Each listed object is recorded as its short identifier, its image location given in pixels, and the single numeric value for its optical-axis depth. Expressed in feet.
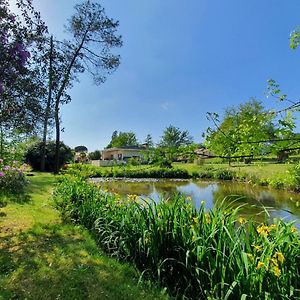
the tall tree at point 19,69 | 12.68
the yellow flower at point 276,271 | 6.57
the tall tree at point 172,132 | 177.08
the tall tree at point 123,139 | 197.47
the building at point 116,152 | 149.67
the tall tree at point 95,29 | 54.80
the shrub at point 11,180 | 26.47
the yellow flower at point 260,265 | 6.74
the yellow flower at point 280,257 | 6.64
